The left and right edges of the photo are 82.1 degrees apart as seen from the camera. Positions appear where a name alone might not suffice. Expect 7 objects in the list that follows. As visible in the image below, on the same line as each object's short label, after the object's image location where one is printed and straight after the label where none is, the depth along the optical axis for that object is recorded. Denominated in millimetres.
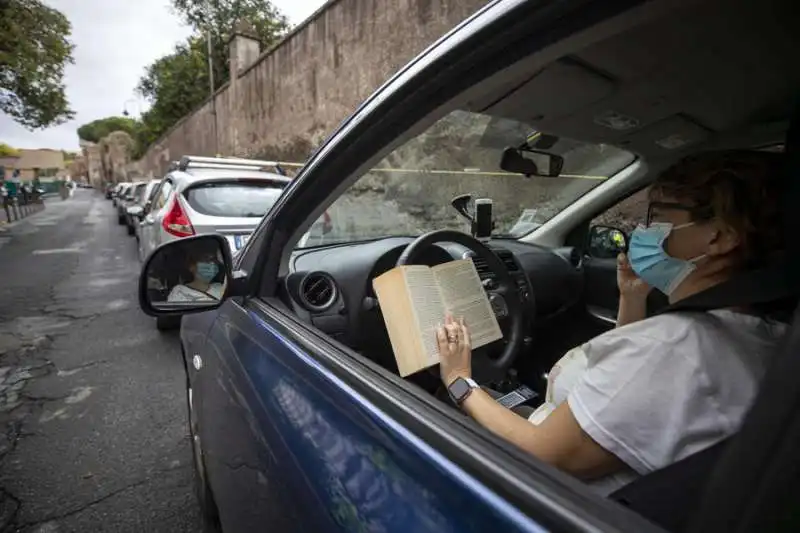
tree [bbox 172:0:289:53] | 25219
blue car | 697
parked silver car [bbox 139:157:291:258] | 5117
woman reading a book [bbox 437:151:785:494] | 806
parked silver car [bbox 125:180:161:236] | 8562
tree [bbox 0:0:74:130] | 15508
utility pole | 21395
